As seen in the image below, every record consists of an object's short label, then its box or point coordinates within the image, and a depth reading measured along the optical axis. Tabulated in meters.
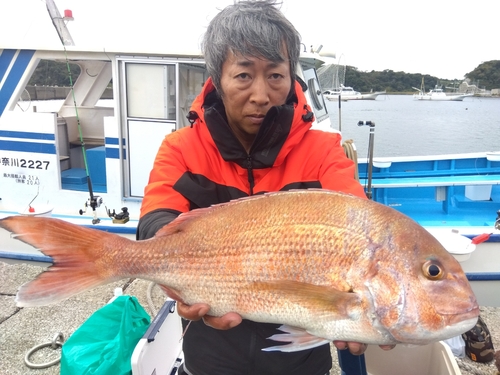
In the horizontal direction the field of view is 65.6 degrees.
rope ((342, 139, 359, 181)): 4.95
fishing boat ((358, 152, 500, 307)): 4.22
